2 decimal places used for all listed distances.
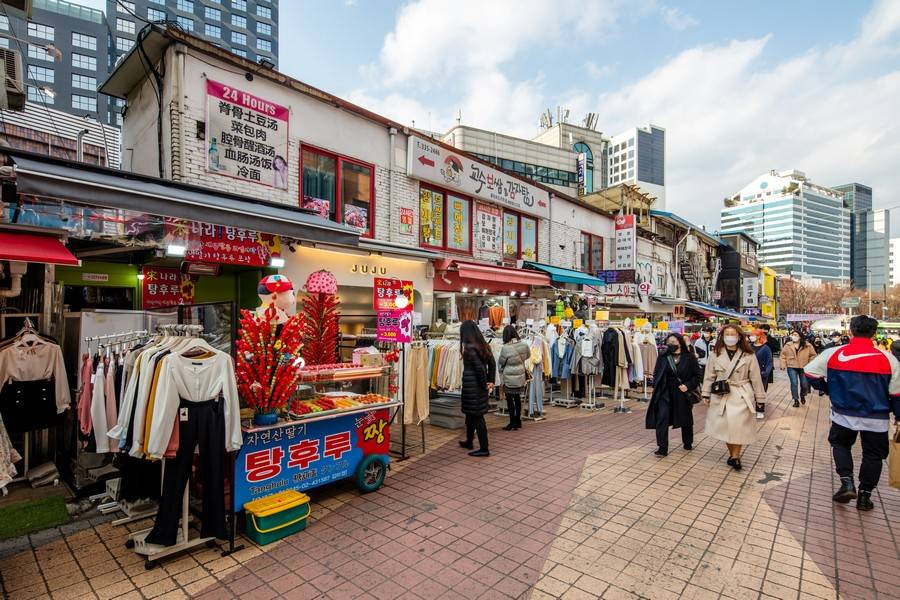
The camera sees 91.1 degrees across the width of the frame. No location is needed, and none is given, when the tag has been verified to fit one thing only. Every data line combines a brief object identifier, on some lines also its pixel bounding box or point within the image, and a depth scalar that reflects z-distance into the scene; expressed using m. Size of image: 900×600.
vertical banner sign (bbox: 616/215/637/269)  20.31
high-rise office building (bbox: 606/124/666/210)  98.69
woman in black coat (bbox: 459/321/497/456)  6.38
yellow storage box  3.87
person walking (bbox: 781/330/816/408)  11.14
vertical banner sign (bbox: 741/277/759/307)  36.65
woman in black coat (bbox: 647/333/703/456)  6.52
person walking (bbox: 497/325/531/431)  7.59
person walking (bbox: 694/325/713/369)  12.91
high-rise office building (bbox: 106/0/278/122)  52.34
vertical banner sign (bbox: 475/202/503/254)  13.98
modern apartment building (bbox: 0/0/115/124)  46.41
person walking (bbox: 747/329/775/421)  10.70
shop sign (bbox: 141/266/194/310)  7.95
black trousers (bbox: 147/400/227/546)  3.58
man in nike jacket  4.66
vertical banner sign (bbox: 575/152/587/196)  31.72
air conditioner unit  7.11
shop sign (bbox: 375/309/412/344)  6.35
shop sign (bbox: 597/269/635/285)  18.77
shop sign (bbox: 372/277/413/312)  6.57
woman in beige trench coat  5.96
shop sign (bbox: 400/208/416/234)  11.51
